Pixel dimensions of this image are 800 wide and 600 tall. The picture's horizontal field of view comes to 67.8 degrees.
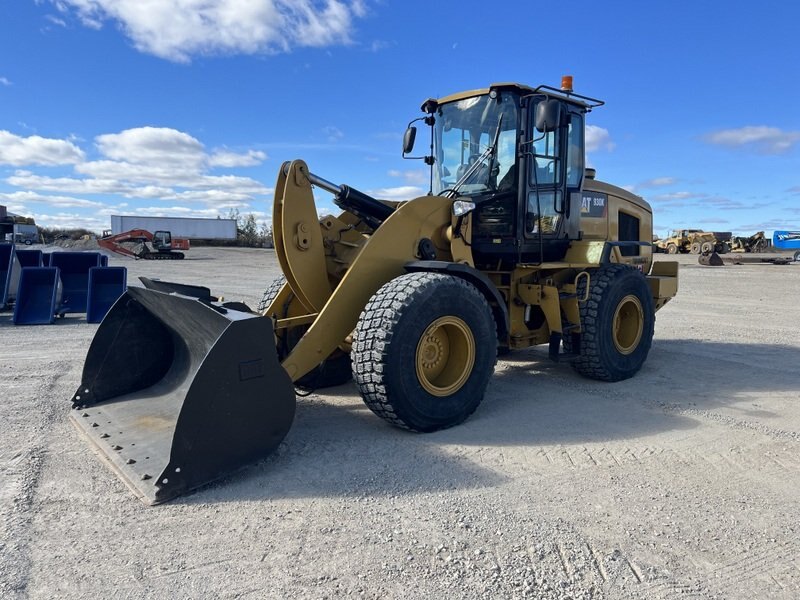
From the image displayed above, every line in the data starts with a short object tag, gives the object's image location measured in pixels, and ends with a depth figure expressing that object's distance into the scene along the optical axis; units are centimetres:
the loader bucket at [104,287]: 1067
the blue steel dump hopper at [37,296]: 1016
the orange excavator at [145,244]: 4053
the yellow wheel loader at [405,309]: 361
